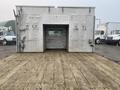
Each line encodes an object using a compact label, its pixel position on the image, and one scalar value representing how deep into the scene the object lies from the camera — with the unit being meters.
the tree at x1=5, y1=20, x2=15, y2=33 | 24.91
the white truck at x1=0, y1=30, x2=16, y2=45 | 11.96
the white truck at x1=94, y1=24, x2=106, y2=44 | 13.14
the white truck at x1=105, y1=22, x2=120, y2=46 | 11.89
